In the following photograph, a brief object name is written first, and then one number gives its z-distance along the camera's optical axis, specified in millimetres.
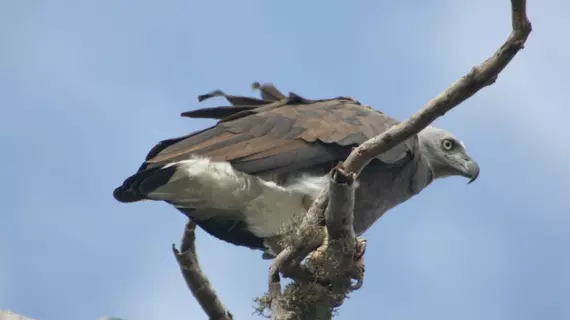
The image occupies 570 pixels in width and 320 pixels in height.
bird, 13719
